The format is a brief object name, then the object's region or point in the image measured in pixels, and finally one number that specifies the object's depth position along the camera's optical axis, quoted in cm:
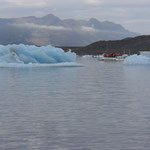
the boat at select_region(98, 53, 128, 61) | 8703
